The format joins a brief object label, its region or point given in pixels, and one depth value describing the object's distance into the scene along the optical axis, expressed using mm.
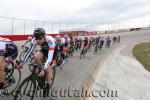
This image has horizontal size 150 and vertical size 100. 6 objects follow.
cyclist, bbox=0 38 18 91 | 3551
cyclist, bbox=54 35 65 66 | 5754
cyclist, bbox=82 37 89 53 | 9322
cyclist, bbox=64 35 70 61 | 6713
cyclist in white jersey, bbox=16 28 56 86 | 3220
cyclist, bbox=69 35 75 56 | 8446
